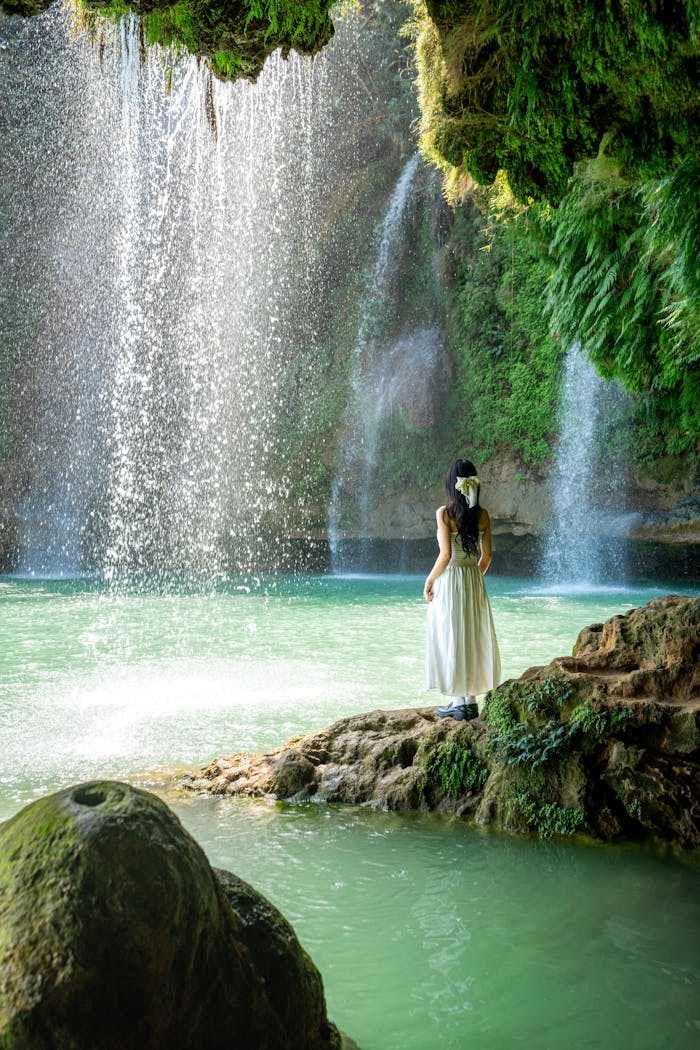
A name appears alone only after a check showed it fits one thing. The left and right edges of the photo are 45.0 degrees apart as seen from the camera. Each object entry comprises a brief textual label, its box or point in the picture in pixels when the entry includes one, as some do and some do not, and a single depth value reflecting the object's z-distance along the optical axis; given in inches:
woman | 241.6
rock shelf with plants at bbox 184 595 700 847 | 183.3
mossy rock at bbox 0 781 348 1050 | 75.0
